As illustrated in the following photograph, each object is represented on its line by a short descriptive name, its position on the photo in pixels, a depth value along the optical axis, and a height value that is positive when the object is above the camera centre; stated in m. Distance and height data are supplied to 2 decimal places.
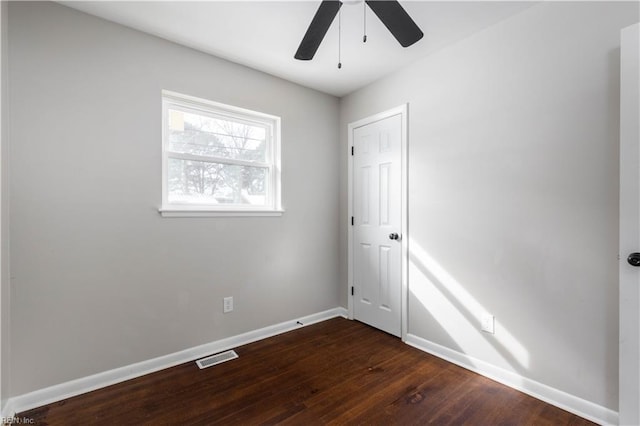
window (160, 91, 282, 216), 2.41 +0.46
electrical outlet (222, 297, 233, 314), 2.61 -0.85
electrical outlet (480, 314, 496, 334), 2.13 -0.84
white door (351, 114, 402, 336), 2.83 -0.14
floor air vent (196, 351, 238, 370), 2.32 -1.23
